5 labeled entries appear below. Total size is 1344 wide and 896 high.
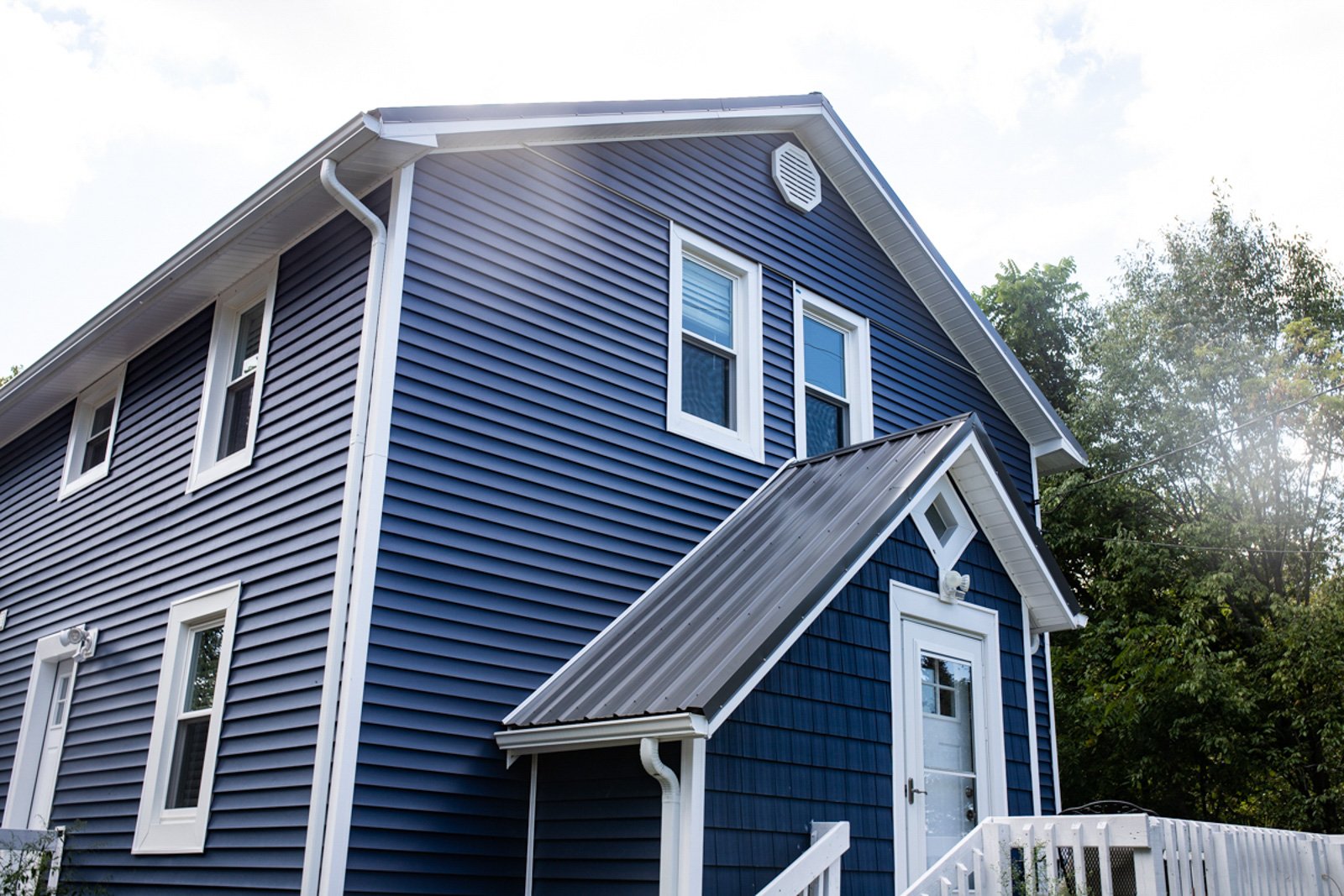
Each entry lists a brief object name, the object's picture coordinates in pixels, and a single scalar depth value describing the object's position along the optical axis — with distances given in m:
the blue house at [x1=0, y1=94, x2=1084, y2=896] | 6.71
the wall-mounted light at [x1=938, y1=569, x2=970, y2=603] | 8.18
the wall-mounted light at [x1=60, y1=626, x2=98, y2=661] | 9.70
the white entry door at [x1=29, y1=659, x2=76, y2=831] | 9.81
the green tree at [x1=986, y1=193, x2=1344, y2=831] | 18.16
